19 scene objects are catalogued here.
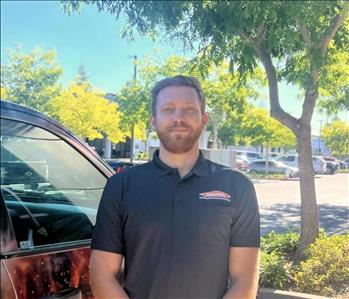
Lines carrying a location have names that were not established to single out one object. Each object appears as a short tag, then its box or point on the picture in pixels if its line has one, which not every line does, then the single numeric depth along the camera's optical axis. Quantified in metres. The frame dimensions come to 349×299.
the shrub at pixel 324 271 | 5.40
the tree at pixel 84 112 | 28.56
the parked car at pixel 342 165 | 54.84
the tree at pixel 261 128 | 38.16
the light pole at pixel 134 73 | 26.75
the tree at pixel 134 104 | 25.66
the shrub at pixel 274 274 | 5.53
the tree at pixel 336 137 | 57.38
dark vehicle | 1.90
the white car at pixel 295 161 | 39.41
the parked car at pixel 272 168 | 34.59
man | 1.96
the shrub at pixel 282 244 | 6.83
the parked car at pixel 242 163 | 36.41
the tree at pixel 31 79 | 29.81
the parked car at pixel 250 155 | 45.74
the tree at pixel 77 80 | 35.14
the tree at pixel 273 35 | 5.32
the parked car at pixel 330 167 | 44.20
